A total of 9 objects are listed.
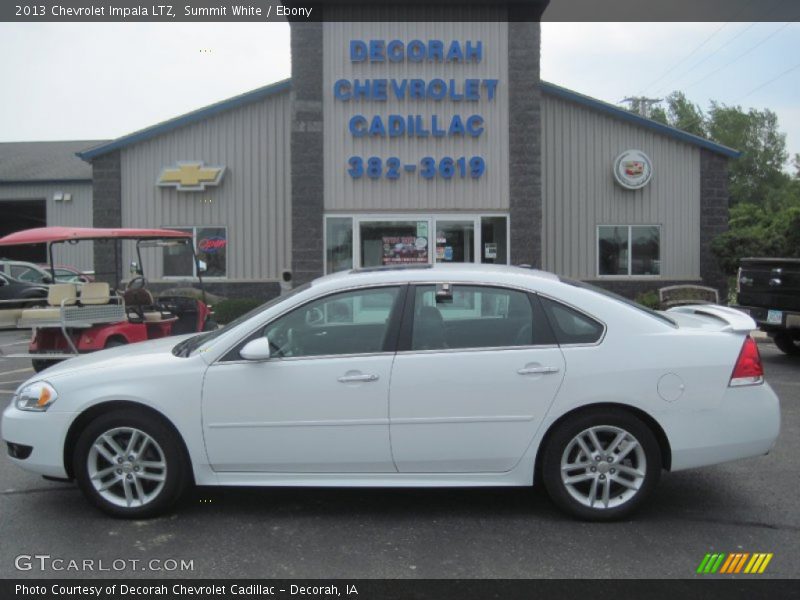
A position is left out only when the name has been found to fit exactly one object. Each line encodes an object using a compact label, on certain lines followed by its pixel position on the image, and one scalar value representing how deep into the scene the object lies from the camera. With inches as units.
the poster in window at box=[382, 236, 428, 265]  620.1
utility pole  1869.7
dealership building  613.0
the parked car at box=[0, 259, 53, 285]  782.5
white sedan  184.1
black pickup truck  421.1
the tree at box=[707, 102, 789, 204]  2303.2
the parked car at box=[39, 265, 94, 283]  778.8
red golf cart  366.0
